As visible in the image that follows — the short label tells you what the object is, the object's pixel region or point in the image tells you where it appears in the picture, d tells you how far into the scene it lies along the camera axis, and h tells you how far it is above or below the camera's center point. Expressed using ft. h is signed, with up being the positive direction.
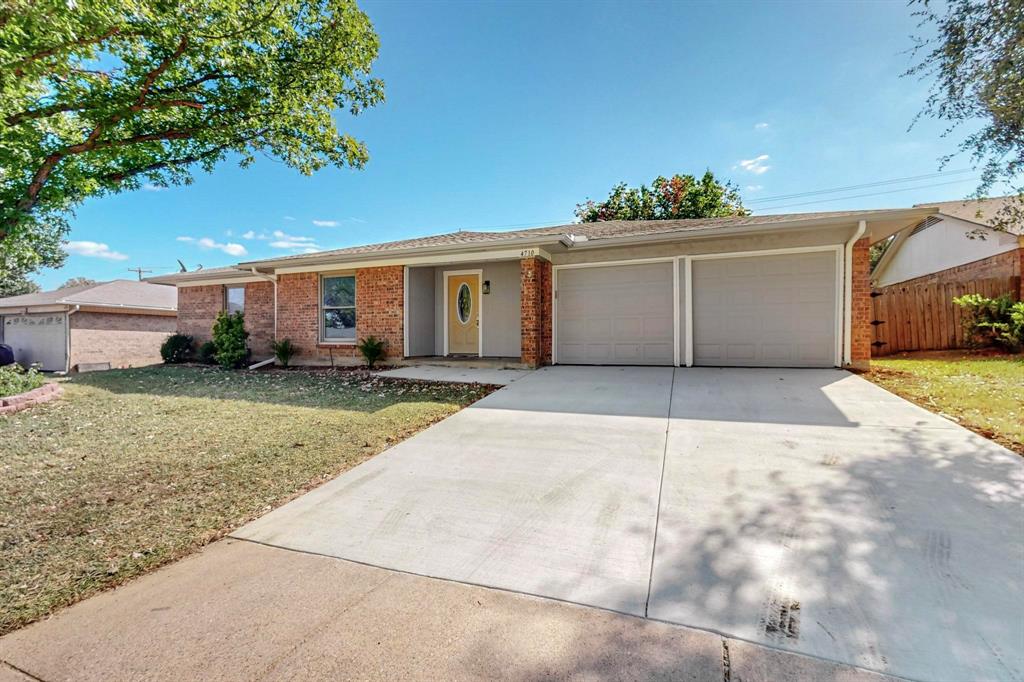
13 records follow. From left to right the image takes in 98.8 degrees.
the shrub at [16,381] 24.61 -2.38
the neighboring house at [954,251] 39.06 +10.14
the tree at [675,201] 72.08 +23.94
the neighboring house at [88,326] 53.47 +2.02
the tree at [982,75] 17.81 +11.70
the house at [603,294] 26.45 +3.50
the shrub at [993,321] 31.22 +1.65
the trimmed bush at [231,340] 40.04 +0.15
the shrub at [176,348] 46.14 -0.69
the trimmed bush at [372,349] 34.86 -0.57
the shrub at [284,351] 38.75 -0.82
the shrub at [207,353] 44.46 -1.20
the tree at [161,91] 15.97 +11.77
